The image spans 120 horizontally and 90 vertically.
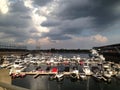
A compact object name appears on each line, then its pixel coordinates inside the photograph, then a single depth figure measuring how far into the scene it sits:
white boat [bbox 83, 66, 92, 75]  35.06
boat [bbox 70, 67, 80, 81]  32.17
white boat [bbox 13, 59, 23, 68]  48.33
